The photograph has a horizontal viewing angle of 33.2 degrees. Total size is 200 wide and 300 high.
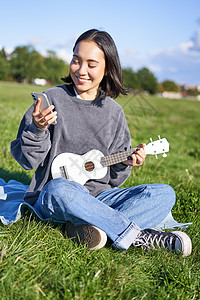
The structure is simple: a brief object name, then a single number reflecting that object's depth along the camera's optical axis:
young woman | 2.79
